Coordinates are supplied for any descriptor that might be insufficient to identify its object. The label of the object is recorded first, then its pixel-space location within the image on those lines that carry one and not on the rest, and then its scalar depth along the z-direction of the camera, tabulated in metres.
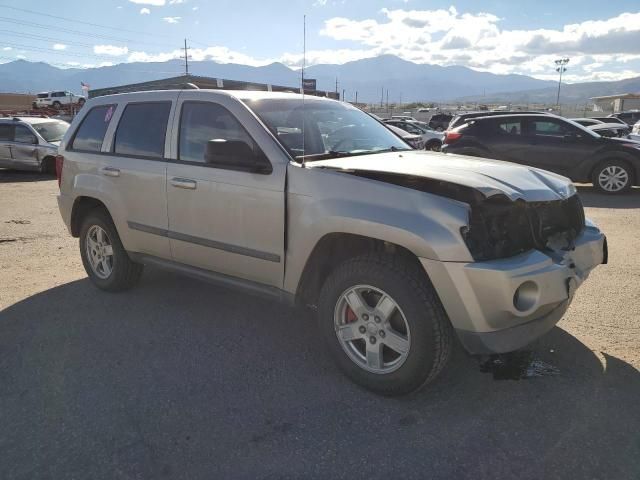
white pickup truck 45.97
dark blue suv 10.54
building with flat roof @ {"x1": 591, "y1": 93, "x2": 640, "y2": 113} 64.25
